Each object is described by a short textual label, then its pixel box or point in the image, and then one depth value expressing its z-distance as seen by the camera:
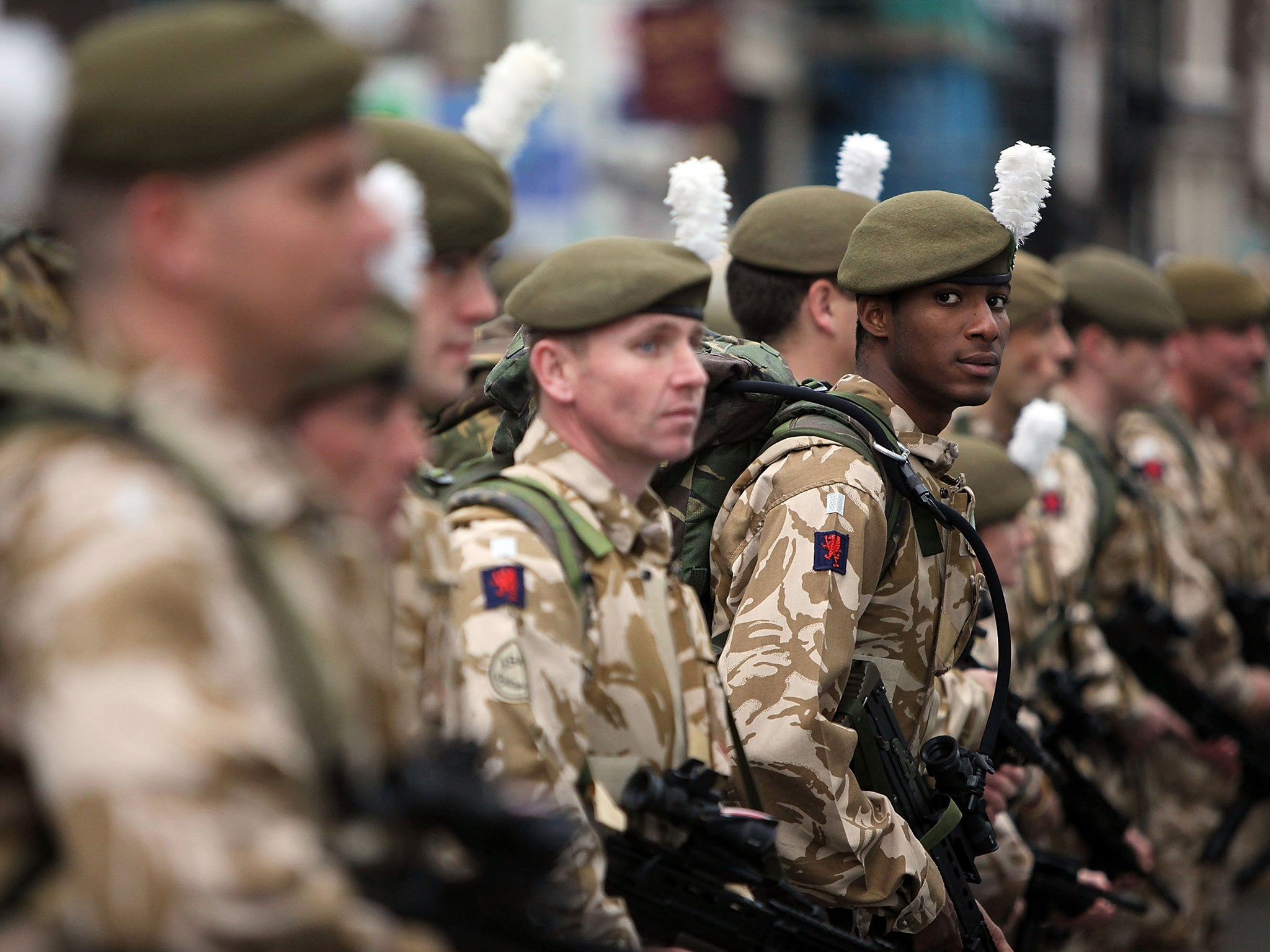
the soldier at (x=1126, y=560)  13.20
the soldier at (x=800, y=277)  9.83
